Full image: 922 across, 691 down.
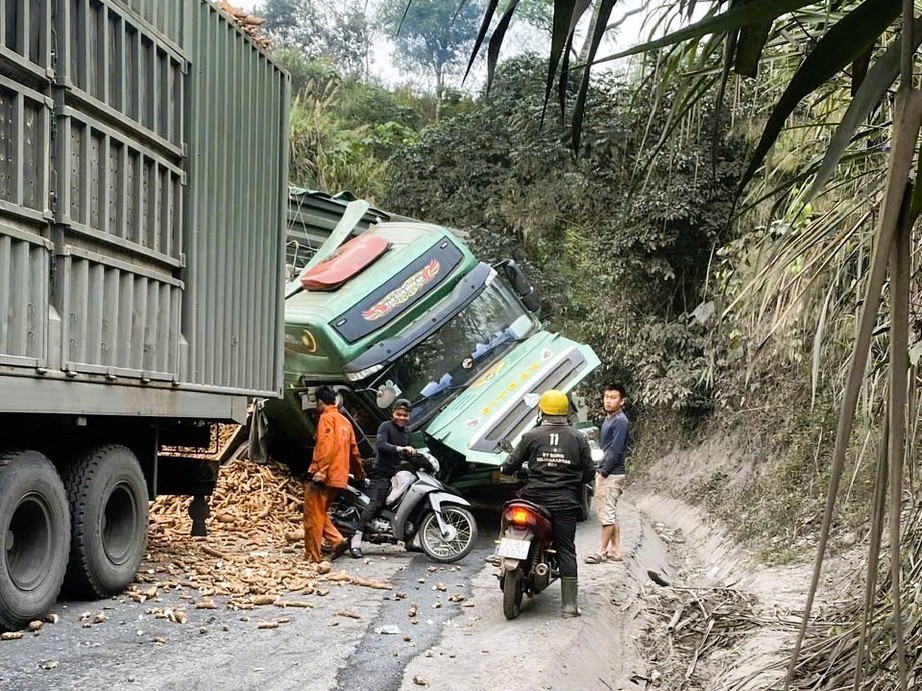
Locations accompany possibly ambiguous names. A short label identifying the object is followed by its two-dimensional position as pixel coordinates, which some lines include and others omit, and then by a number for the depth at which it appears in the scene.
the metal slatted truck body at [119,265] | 5.80
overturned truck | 11.21
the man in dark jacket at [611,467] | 9.43
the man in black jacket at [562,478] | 7.21
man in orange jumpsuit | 9.23
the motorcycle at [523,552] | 6.93
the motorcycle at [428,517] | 9.52
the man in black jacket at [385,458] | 9.92
